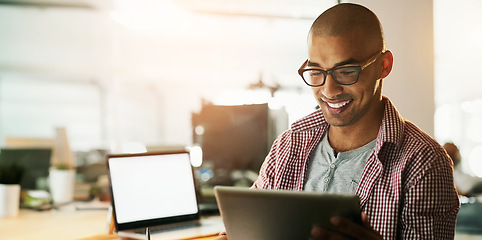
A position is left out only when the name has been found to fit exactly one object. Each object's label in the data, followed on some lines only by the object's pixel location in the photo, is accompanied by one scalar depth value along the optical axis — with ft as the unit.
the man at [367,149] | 4.13
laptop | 5.84
